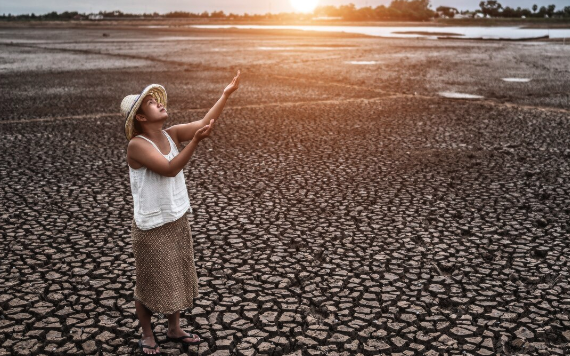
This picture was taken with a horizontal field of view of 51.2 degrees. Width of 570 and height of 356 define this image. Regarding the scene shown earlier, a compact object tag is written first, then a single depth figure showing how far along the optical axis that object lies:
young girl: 2.24
